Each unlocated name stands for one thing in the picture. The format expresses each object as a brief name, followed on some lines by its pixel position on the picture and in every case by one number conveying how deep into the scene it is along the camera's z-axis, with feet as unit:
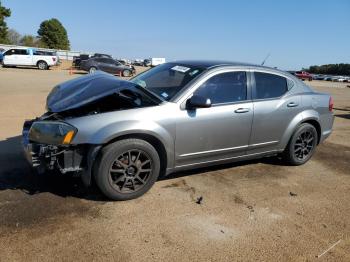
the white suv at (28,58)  101.40
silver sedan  13.57
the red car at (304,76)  187.78
